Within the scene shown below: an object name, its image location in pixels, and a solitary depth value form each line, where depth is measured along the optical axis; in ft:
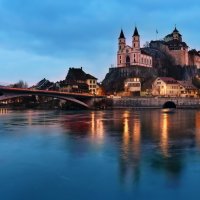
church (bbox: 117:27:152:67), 424.05
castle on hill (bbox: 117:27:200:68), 428.15
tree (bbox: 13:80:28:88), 523.46
